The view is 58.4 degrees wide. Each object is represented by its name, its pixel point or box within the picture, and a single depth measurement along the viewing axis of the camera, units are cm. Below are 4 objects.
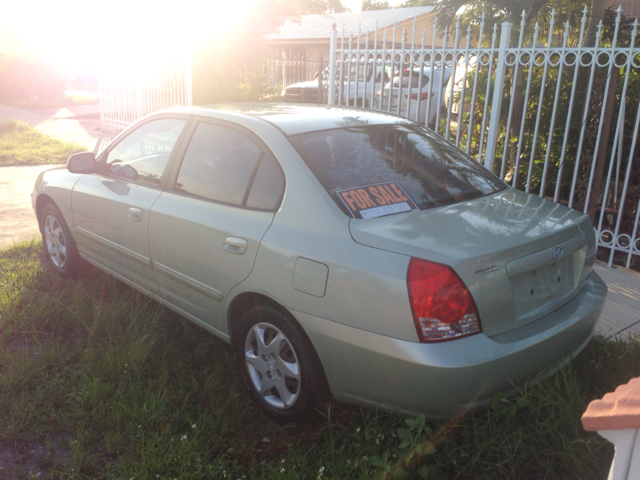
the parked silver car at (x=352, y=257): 233
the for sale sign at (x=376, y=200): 269
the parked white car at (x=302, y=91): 1636
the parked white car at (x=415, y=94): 1030
